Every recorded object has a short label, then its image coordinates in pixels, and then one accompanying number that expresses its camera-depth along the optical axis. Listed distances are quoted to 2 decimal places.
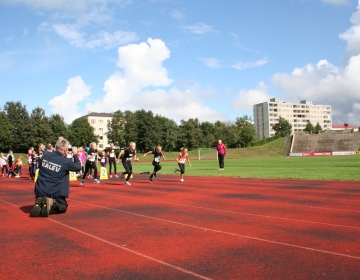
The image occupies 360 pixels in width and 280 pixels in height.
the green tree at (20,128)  85.38
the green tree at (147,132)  94.50
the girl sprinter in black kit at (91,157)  17.69
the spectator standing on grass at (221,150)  24.42
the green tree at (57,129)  96.45
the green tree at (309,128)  141.88
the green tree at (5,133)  80.33
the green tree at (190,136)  94.62
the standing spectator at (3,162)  26.24
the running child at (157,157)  17.45
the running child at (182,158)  17.31
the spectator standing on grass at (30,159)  20.73
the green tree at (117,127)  98.31
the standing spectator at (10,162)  24.26
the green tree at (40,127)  86.81
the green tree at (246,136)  102.19
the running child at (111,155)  21.40
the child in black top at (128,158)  15.79
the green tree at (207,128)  126.62
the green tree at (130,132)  95.50
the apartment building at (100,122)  141.68
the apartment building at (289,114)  175.12
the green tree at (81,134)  102.25
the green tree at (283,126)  141.50
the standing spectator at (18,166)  23.80
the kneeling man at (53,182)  8.06
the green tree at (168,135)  100.50
